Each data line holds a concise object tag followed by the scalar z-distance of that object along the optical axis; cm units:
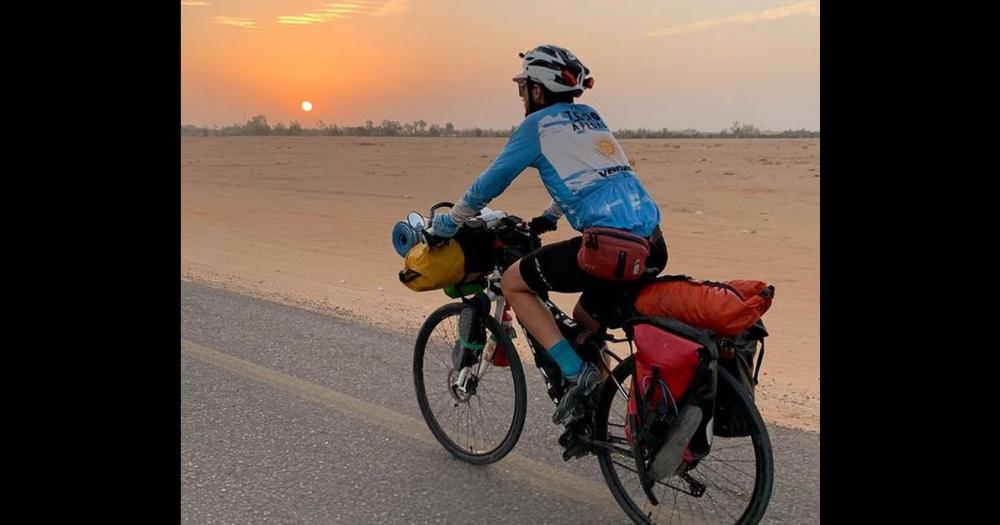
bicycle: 391
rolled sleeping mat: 480
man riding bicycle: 404
